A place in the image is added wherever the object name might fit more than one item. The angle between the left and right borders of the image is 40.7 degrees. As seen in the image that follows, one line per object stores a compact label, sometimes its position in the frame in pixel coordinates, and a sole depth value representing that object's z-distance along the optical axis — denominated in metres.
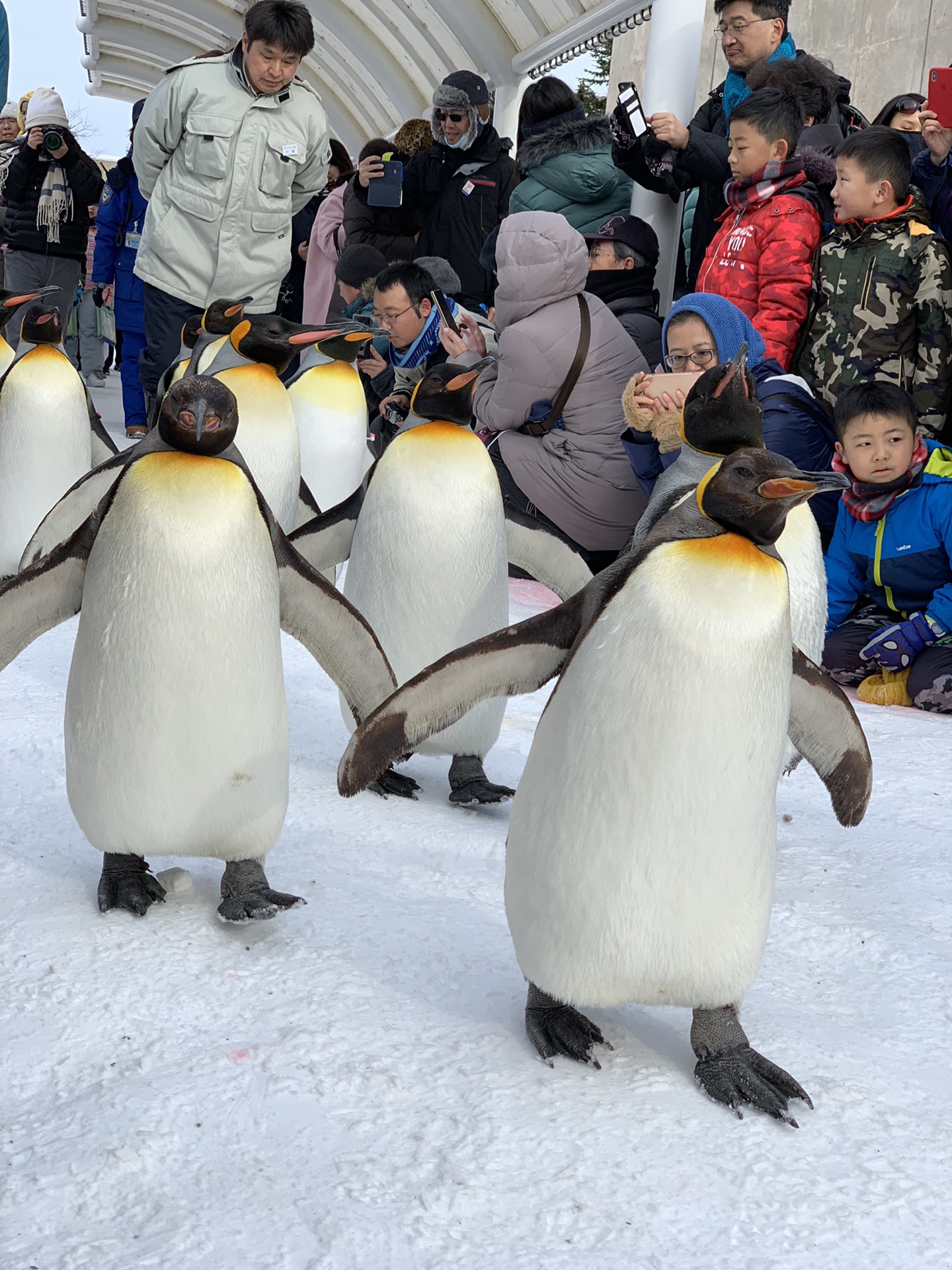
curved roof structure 6.96
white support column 5.34
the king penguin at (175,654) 1.88
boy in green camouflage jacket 3.70
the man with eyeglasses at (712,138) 4.39
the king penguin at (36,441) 3.80
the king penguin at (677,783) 1.54
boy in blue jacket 3.58
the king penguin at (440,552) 2.63
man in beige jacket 4.49
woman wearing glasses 3.25
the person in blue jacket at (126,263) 6.68
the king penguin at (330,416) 4.30
